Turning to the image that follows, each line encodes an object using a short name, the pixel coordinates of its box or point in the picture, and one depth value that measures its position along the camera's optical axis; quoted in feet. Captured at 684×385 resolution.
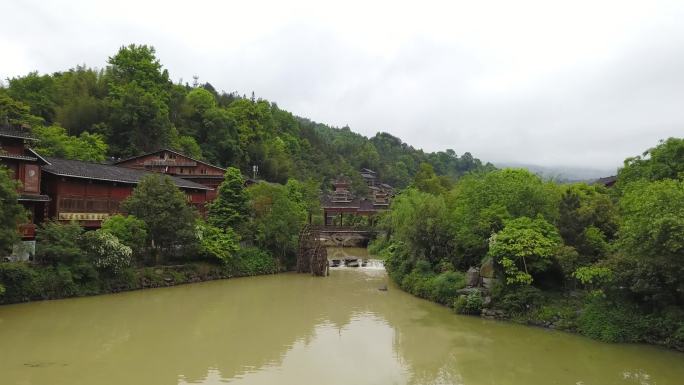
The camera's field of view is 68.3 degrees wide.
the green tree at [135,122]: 162.91
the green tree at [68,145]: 117.74
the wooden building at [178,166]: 143.74
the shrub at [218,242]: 96.33
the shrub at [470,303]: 68.85
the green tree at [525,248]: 64.28
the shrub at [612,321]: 55.36
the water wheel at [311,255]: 111.75
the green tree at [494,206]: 76.43
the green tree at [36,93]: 156.28
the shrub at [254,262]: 104.22
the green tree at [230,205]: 105.60
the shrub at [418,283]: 82.53
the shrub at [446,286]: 75.56
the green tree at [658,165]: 73.56
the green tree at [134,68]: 183.11
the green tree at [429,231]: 89.10
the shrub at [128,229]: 80.96
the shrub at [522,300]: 64.75
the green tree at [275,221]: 110.01
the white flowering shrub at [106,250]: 75.10
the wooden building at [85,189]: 86.89
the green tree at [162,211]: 86.99
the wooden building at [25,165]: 74.64
